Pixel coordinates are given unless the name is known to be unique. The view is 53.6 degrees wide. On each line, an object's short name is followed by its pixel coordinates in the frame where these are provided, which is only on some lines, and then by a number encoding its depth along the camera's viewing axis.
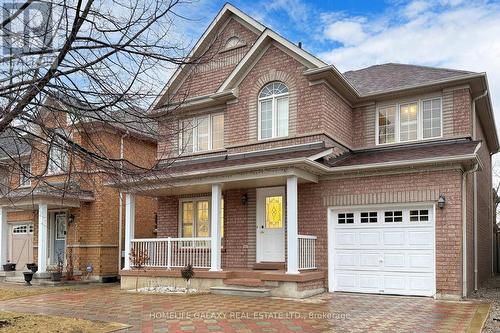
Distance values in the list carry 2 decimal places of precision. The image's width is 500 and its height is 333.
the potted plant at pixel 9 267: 20.16
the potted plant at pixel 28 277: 17.36
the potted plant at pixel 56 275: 17.19
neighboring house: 18.27
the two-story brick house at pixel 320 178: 12.38
